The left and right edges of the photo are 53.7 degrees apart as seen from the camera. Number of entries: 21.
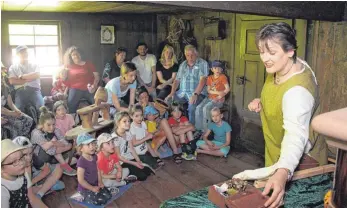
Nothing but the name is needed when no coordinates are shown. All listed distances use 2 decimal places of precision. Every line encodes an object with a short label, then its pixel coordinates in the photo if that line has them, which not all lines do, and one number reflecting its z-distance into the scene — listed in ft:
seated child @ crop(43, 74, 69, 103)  22.63
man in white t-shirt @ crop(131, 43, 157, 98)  24.19
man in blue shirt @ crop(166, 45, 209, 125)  21.42
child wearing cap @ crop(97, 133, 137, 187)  14.53
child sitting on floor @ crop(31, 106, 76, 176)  14.88
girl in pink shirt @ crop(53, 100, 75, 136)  17.46
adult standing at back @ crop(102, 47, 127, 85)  24.13
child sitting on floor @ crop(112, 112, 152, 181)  15.94
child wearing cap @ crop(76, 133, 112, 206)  13.60
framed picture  28.76
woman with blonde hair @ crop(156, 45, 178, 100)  23.04
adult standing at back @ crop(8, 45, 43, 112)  19.49
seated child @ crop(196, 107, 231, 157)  19.39
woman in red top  21.75
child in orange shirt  20.51
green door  18.79
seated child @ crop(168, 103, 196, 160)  19.19
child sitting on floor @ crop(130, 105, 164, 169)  17.15
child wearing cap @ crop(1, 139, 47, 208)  10.48
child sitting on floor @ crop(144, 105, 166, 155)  18.76
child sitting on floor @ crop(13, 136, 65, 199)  13.84
